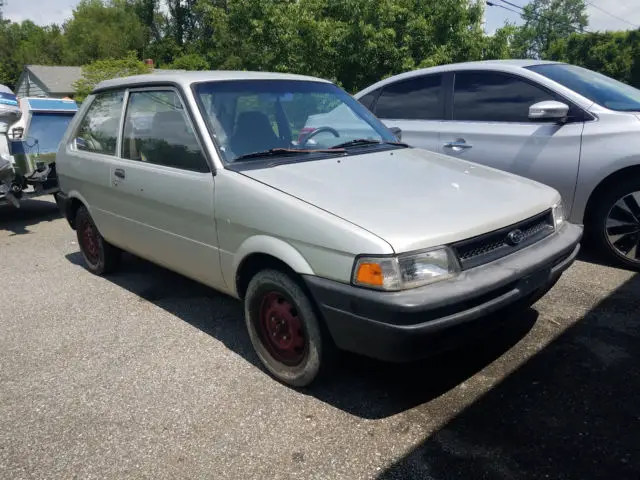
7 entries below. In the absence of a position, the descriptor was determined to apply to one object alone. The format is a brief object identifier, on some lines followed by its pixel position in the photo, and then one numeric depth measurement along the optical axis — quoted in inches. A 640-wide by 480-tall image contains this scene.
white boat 296.7
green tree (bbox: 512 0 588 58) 2689.5
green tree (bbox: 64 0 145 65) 2054.6
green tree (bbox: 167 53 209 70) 1247.5
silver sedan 177.2
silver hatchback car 101.2
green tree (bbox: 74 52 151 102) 871.1
